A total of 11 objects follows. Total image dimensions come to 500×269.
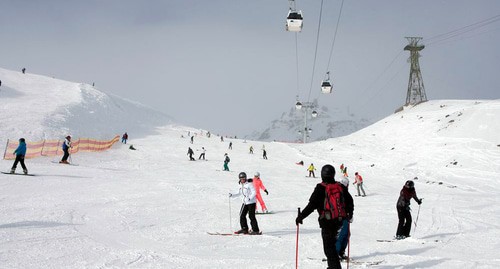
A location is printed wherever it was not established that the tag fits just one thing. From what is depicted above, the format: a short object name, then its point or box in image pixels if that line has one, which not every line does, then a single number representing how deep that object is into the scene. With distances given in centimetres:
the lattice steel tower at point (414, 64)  7931
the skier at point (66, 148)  2584
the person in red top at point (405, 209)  1099
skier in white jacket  1071
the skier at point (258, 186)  1431
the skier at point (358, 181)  2359
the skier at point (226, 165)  3297
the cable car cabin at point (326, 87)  3547
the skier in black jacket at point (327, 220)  615
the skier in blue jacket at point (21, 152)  1764
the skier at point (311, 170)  3234
